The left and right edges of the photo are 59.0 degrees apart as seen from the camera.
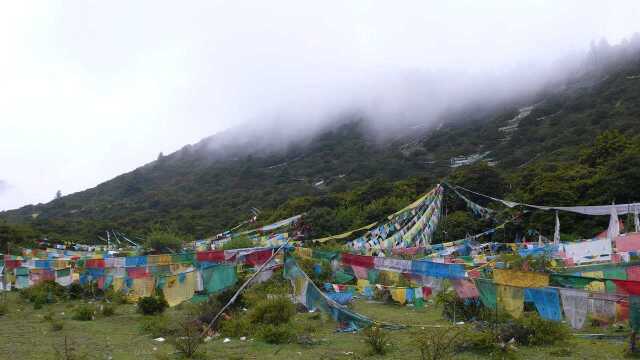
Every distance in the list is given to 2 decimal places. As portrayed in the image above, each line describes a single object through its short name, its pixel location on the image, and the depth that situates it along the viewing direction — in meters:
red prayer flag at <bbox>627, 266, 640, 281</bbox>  13.88
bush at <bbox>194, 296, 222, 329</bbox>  15.27
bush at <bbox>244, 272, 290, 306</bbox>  17.39
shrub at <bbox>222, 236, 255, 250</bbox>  39.03
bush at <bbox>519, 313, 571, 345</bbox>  11.67
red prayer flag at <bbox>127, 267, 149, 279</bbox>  22.14
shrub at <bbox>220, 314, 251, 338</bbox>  13.94
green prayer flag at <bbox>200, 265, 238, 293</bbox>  16.86
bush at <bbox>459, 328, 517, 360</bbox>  10.83
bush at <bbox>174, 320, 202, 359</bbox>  11.30
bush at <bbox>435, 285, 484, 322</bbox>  14.43
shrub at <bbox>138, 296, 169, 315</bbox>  18.30
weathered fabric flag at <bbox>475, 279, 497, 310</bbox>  12.12
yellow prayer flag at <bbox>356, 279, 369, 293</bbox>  20.39
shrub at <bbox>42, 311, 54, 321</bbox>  17.38
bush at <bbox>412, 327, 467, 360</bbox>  9.92
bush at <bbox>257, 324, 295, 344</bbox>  12.91
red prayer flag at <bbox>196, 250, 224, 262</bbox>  23.86
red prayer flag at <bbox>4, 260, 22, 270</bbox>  27.92
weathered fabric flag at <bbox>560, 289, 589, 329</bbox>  10.67
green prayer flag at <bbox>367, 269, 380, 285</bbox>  18.99
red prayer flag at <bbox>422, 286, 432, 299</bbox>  17.64
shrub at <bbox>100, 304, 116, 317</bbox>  18.62
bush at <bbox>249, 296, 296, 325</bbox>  14.56
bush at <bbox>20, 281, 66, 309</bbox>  22.48
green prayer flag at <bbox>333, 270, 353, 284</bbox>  21.79
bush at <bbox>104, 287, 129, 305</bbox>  21.36
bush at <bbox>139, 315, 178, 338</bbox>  14.58
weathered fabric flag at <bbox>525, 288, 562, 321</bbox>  11.08
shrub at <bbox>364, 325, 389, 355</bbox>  11.35
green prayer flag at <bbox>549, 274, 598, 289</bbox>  11.60
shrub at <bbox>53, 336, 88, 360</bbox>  10.52
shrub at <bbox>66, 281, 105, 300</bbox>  24.25
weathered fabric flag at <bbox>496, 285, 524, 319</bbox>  11.62
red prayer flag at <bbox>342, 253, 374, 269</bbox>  18.58
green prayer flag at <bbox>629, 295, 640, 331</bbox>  9.85
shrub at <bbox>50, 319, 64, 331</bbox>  15.56
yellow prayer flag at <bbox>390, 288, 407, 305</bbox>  17.78
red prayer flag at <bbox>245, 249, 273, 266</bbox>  20.67
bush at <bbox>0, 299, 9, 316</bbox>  19.63
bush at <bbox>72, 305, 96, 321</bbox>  17.80
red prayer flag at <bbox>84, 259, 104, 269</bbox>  25.53
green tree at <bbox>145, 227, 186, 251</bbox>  49.25
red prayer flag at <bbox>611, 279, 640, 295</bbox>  10.12
